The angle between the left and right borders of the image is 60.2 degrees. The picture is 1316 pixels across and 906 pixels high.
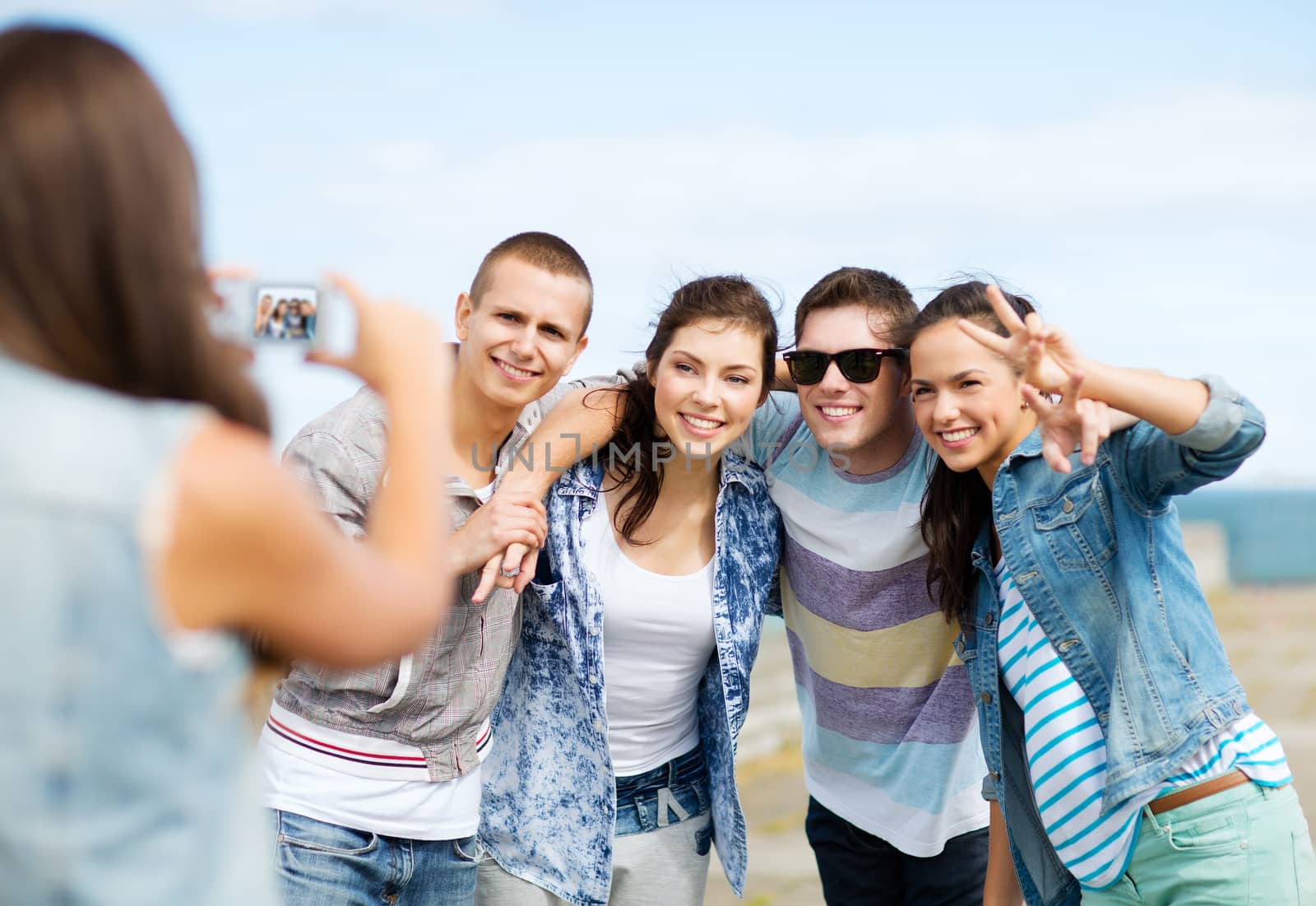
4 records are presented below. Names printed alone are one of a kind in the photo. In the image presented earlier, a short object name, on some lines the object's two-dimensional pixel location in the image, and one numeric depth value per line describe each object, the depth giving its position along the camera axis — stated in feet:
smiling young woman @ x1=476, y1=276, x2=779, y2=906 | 11.85
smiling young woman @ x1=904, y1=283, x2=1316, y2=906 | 8.79
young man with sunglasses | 12.04
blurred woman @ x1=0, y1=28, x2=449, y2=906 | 4.06
